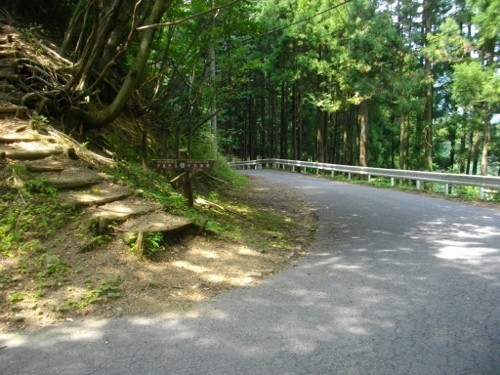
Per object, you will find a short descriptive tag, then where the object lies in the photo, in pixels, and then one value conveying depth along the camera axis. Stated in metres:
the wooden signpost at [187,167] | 7.84
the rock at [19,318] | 4.13
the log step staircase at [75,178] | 6.04
